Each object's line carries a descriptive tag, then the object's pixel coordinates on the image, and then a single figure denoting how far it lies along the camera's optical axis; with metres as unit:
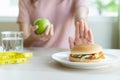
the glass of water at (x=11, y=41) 1.26
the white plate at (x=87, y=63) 0.89
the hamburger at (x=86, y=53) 0.93
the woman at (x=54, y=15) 1.69
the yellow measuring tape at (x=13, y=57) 1.01
